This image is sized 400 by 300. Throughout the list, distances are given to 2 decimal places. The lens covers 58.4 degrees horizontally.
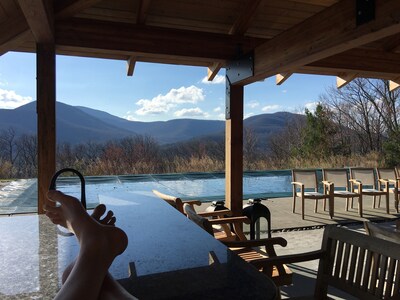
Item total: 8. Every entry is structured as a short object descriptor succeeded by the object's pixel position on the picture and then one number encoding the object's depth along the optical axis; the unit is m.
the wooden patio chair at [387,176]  5.92
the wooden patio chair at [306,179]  5.61
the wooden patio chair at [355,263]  1.48
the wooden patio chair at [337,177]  5.87
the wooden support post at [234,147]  3.91
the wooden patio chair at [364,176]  6.00
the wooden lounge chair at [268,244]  2.00
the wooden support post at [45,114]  3.05
